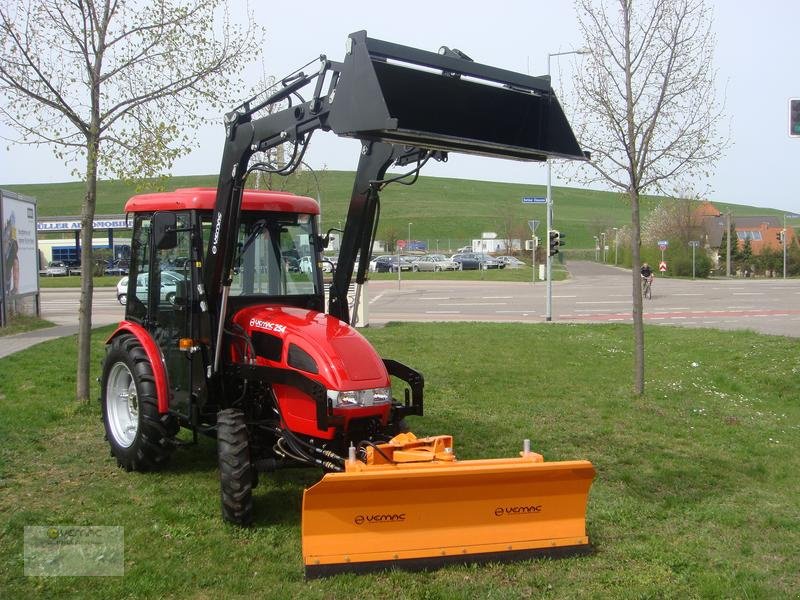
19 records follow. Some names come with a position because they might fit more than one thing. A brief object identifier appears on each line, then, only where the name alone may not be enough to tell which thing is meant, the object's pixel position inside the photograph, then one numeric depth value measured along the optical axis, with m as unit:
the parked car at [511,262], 70.24
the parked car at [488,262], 66.51
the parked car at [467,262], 65.69
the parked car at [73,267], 63.20
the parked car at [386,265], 64.12
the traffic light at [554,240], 23.73
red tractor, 5.00
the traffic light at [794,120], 10.27
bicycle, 31.86
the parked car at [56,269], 62.28
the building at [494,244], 82.84
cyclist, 30.95
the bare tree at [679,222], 64.12
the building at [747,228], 67.98
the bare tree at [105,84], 9.39
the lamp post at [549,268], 23.41
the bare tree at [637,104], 10.04
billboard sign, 18.92
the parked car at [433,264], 64.81
